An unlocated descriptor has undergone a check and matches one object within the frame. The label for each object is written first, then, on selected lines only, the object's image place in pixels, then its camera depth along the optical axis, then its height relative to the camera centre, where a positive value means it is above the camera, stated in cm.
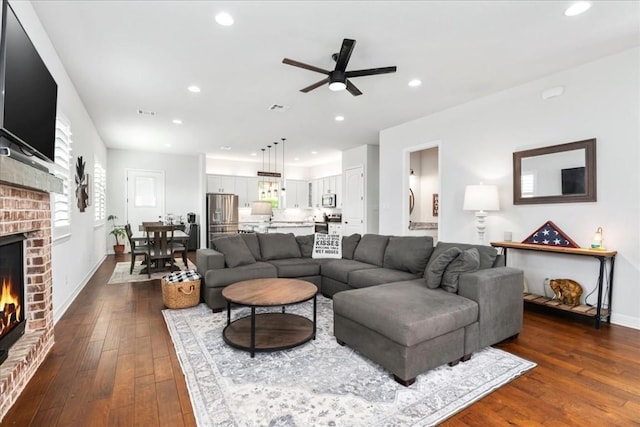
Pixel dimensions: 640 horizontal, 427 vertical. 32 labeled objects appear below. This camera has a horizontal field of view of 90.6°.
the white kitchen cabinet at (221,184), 910 +84
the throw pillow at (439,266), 274 -46
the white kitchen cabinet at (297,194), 1027 +61
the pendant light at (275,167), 868 +149
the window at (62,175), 326 +42
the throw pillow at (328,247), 457 -49
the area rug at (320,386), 174 -111
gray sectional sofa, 212 -69
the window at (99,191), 600 +44
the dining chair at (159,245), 533 -58
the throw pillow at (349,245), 457 -47
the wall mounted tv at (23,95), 166 +74
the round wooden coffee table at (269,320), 251 -105
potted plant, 790 -50
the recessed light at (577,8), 244 +161
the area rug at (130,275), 510 -107
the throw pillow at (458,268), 266 -47
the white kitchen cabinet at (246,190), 945 +70
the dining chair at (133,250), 551 -66
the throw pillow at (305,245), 470 -48
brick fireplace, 177 -36
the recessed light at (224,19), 257 +161
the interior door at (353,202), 746 +26
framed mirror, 343 +46
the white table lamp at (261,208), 750 +12
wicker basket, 362 -93
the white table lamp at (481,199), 404 +18
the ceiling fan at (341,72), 282 +134
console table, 311 -68
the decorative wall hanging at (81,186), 433 +37
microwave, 907 +36
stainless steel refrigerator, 856 -3
